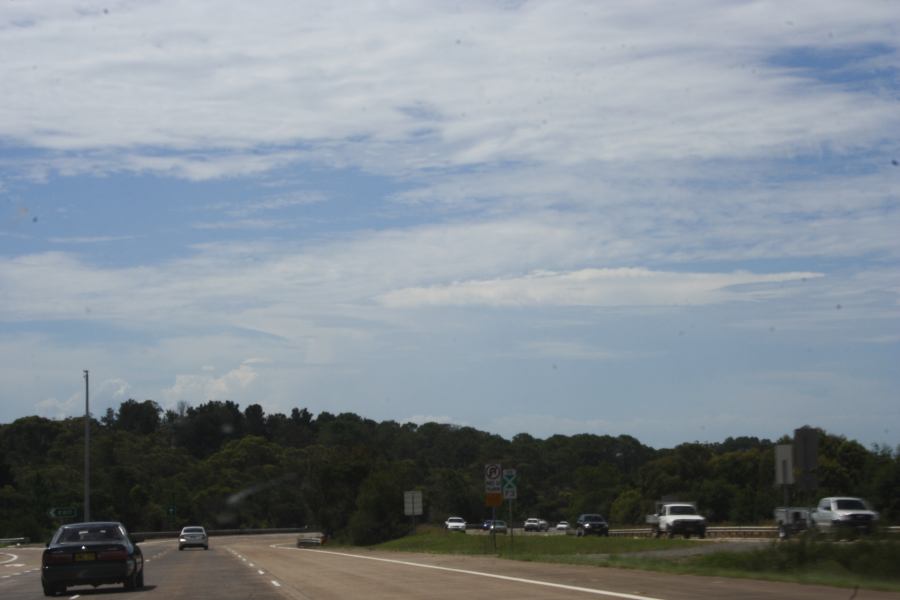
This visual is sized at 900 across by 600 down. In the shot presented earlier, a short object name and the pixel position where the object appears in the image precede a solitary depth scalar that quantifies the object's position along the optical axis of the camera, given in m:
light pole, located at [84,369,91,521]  79.06
